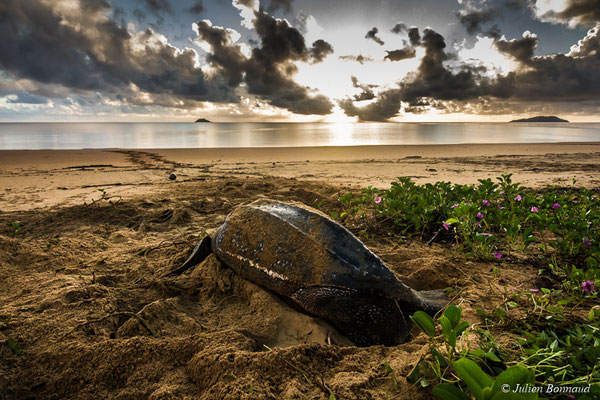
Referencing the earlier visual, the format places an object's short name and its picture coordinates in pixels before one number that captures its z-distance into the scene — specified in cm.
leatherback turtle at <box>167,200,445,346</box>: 232
